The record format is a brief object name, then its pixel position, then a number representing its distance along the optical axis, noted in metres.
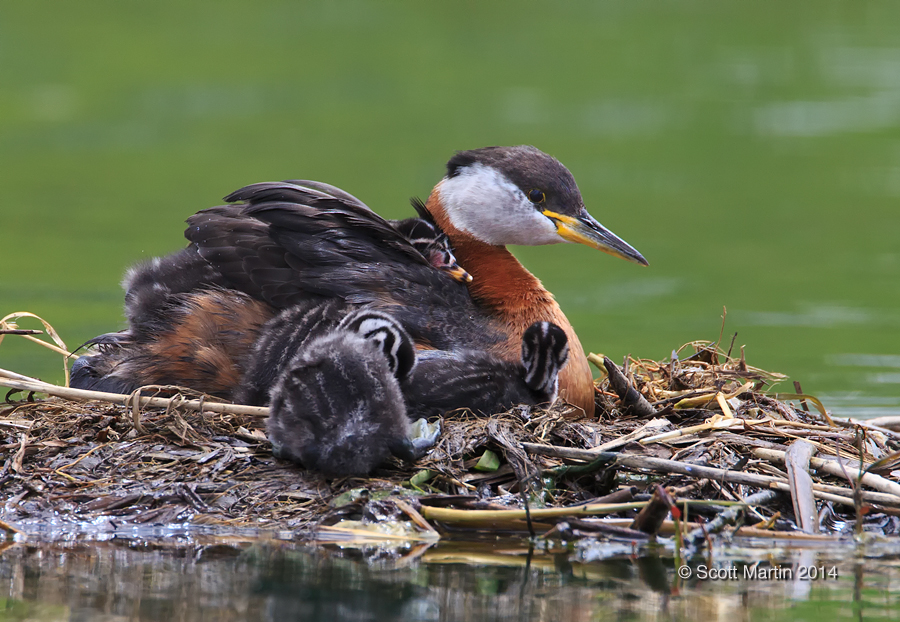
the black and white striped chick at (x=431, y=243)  12.68
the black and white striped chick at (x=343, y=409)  10.38
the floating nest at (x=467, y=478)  10.05
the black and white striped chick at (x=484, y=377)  11.36
